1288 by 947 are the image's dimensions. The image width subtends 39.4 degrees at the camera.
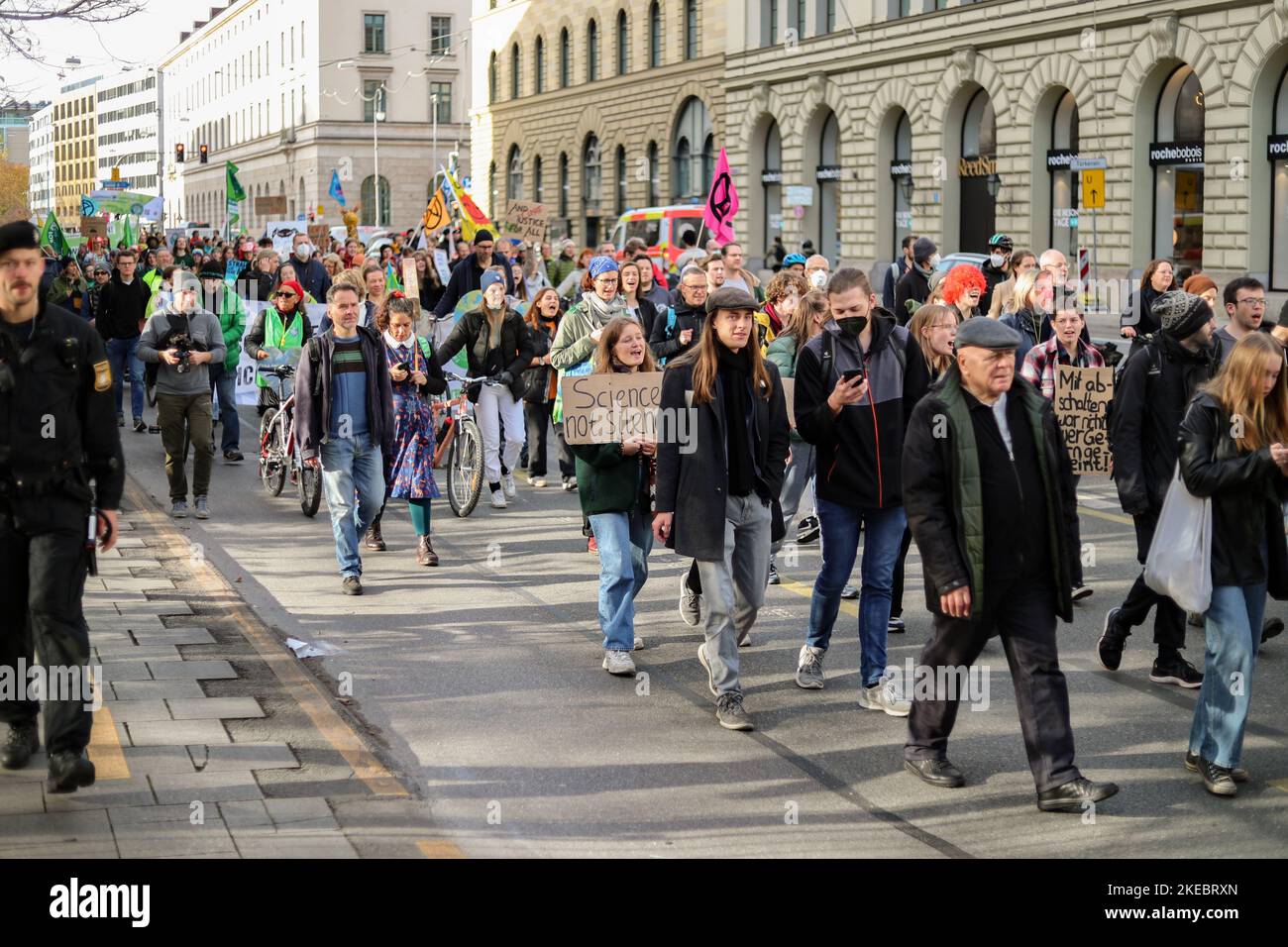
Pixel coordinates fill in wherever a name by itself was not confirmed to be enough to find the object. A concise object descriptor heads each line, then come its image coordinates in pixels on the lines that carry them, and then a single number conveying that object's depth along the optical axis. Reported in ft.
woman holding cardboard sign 28.96
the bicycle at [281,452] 46.65
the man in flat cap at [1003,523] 21.56
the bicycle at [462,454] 46.52
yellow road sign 91.35
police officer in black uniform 21.66
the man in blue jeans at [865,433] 26.84
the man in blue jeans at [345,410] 35.91
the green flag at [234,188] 145.28
